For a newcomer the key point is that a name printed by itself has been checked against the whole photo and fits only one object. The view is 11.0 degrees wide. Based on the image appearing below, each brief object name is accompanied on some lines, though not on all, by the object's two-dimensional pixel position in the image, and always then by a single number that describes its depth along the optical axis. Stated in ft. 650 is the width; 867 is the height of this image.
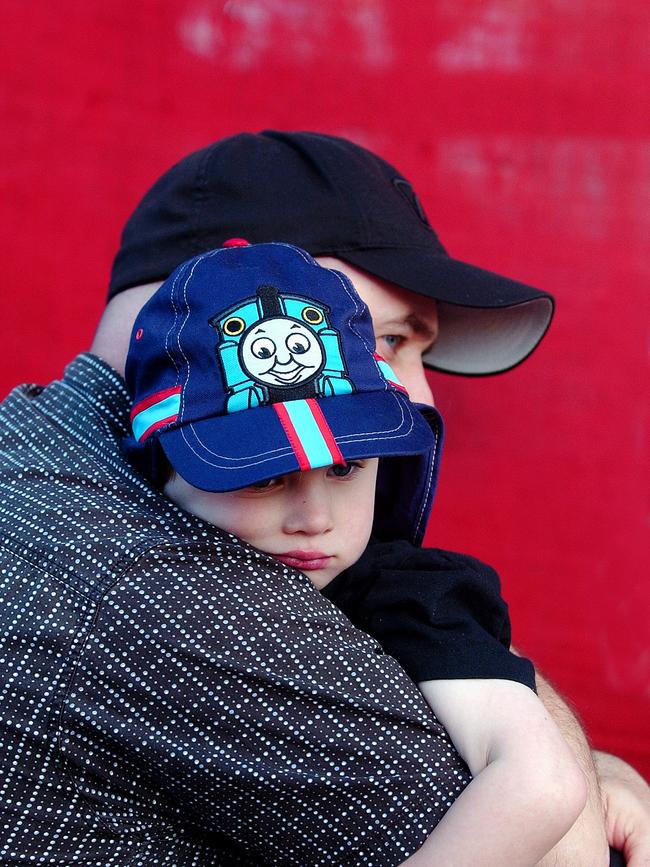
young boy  5.71
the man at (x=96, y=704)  5.64
